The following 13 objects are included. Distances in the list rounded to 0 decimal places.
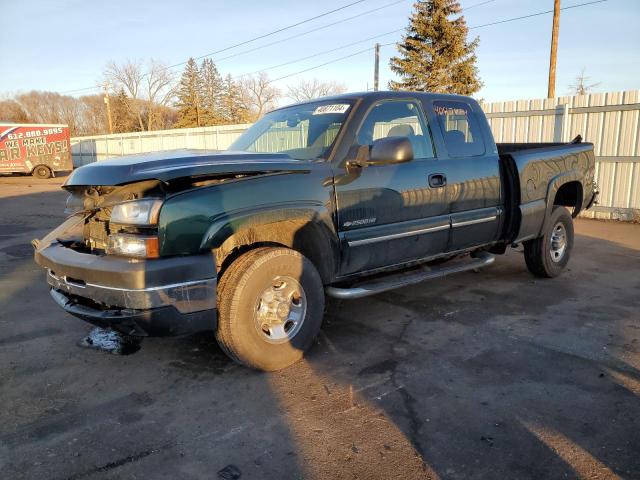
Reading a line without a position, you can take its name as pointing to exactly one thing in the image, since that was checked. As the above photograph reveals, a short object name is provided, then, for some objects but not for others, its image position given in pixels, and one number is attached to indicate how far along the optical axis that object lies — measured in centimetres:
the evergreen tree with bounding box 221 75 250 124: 5922
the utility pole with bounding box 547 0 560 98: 1736
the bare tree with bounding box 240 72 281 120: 6193
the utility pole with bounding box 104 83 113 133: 4694
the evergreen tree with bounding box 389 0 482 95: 2859
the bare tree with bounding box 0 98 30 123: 6606
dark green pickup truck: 295
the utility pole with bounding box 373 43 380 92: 3310
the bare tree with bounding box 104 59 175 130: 6372
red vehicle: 2378
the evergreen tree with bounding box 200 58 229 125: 5900
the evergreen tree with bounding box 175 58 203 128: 5512
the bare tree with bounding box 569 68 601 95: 4347
